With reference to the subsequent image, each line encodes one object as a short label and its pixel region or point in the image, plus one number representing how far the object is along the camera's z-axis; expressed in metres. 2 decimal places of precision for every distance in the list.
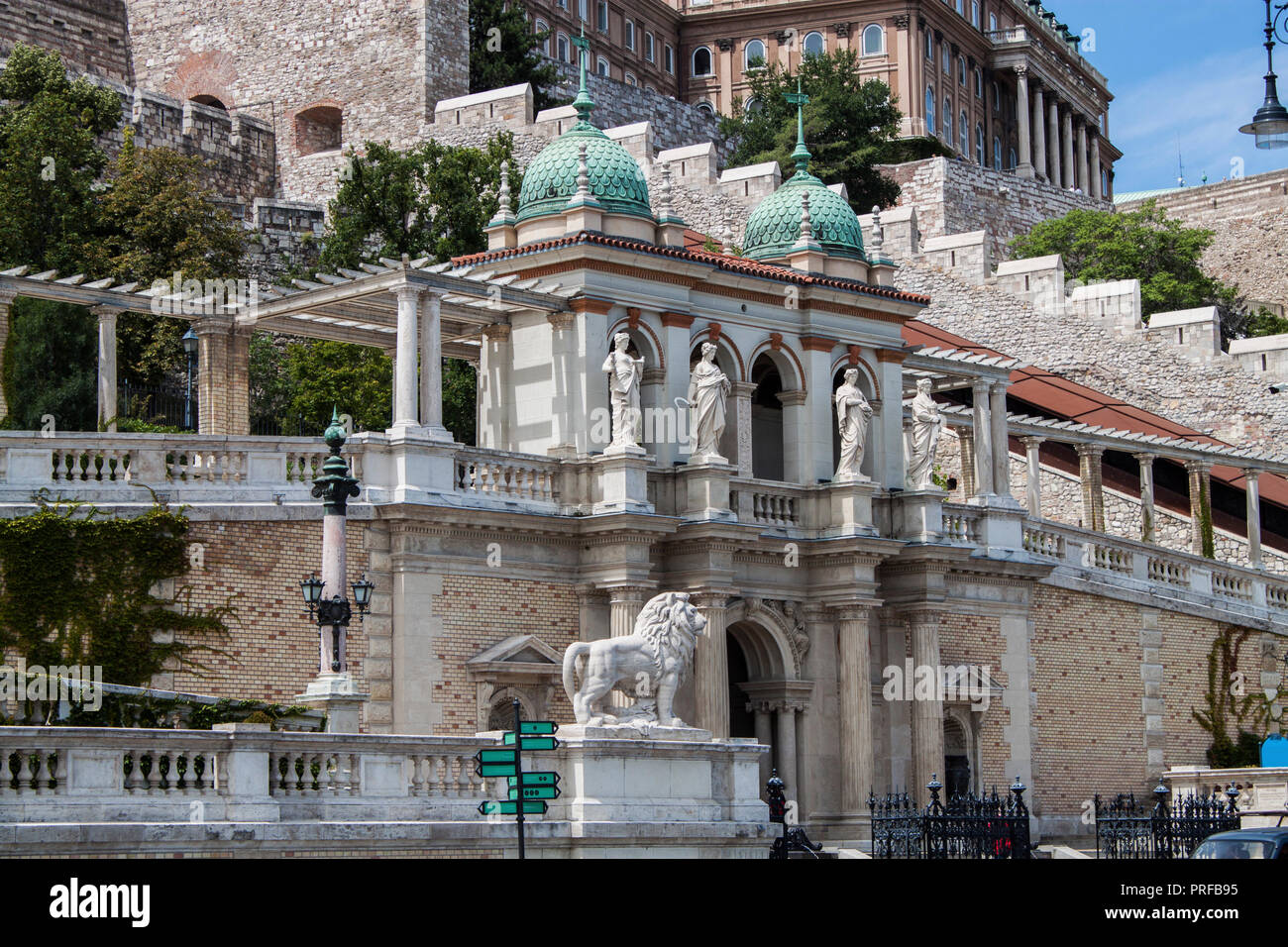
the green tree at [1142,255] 76.94
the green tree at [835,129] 78.12
